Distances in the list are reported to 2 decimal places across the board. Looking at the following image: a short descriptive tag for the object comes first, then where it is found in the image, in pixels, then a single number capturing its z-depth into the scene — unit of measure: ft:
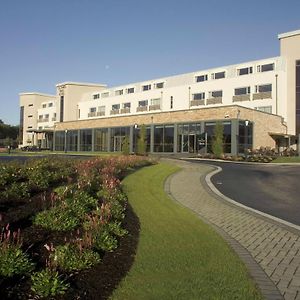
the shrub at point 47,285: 10.61
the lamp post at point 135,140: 129.38
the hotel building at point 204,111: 110.53
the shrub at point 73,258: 12.53
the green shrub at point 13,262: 11.37
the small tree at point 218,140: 100.34
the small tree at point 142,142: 115.90
